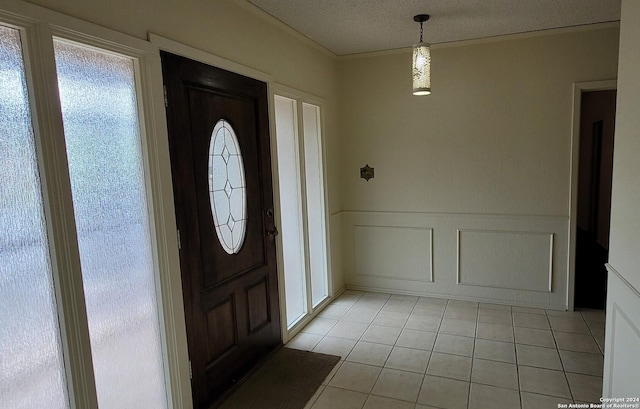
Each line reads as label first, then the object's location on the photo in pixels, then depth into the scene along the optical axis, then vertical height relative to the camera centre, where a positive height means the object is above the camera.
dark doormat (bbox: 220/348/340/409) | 2.41 -1.45
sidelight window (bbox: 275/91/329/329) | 3.29 -0.31
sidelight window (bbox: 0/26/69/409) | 1.39 -0.31
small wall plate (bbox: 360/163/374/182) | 4.21 -0.12
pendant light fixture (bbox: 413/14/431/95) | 2.67 +0.62
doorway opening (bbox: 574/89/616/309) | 4.66 -0.58
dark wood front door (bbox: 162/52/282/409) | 2.17 -0.33
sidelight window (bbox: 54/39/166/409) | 1.65 -0.21
